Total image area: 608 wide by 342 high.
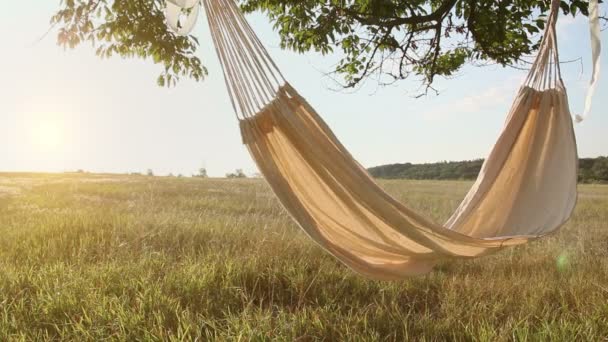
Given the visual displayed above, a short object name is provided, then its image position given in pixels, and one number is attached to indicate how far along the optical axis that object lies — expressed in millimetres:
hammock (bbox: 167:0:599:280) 1903
